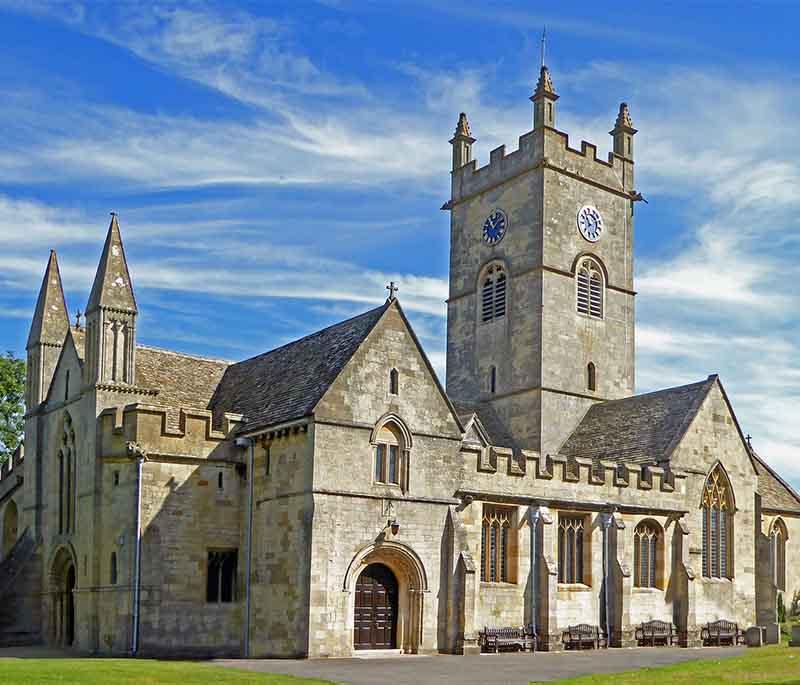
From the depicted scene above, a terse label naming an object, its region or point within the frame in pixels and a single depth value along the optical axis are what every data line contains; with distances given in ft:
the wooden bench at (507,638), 117.70
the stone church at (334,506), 109.91
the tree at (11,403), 187.21
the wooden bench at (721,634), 138.72
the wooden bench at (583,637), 125.80
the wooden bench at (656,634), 132.98
